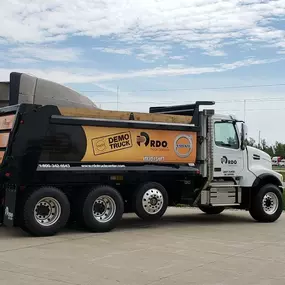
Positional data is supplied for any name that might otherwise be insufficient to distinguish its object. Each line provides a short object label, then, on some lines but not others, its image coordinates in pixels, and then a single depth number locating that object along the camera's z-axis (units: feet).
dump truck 26.88
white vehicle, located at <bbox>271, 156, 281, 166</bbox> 272.34
